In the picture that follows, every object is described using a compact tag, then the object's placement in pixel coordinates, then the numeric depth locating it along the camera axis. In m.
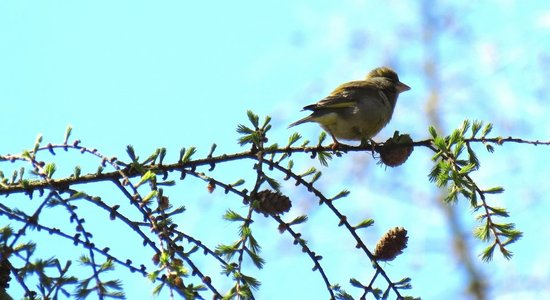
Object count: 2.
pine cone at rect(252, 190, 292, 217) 4.94
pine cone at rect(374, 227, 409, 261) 5.21
